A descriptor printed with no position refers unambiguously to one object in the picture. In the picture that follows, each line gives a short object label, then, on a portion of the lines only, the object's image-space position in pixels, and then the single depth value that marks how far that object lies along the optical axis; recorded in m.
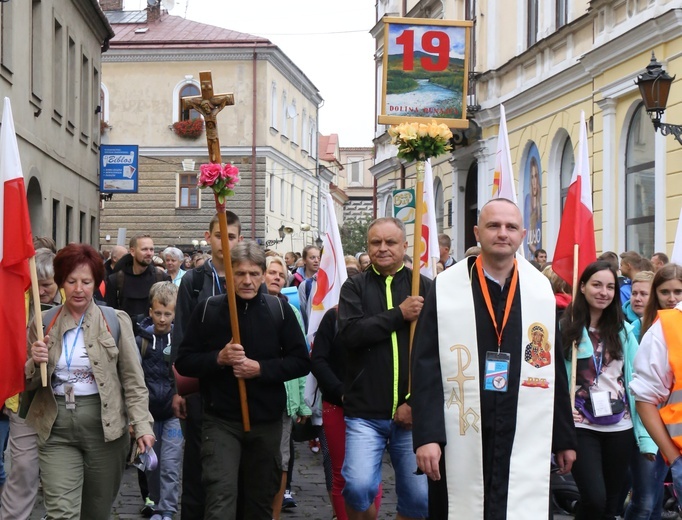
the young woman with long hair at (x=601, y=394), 6.66
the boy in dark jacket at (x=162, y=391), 8.43
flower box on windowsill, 52.34
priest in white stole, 5.23
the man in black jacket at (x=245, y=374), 6.43
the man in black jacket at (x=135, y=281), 11.91
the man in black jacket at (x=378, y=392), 6.43
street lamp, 13.25
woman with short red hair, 5.99
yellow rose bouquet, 6.91
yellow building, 16.92
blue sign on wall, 31.23
